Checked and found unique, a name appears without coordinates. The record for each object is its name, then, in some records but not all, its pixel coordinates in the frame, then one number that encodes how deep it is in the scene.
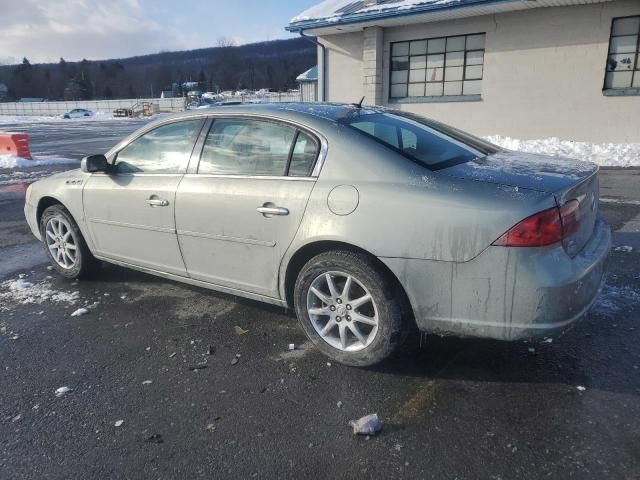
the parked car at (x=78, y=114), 60.04
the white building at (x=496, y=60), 11.91
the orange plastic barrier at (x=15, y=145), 14.68
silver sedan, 2.46
